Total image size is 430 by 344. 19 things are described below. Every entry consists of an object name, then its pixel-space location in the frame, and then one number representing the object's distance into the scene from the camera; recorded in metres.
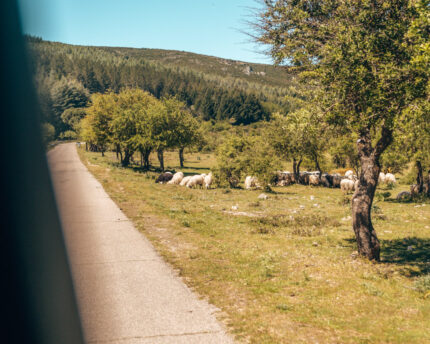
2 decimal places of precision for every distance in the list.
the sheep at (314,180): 41.66
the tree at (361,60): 8.27
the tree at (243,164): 33.28
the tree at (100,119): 49.34
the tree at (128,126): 44.16
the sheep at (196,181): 33.53
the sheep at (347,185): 36.59
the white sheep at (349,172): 47.09
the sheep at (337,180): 40.75
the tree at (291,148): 40.41
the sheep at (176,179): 34.84
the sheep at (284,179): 41.26
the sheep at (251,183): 34.56
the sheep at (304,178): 42.41
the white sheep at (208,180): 33.83
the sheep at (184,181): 34.31
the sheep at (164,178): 35.74
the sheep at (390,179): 43.06
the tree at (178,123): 43.56
